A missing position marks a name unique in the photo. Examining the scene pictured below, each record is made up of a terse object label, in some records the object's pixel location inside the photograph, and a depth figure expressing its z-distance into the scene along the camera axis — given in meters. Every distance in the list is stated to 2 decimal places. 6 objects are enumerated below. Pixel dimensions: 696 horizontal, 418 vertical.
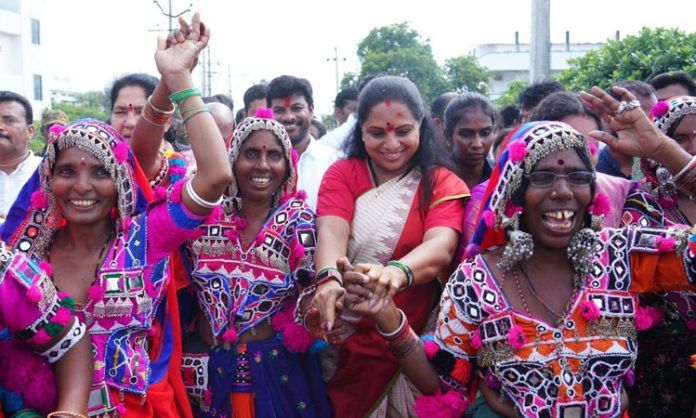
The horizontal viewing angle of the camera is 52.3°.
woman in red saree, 3.49
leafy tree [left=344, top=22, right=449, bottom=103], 36.06
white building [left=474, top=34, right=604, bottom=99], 56.44
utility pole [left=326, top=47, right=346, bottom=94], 52.66
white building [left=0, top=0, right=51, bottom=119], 37.38
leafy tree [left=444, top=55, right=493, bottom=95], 37.41
